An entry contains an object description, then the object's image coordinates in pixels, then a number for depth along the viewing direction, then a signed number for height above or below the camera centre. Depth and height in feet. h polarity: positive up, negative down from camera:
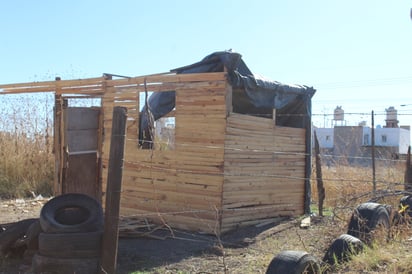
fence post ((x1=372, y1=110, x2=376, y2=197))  35.37 -0.88
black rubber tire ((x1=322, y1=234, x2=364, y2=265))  18.85 -3.99
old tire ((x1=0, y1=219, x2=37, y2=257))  23.09 -4.57
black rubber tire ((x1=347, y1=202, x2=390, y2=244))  21.98 -3.34
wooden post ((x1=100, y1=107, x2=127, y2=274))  17.74 -1.14
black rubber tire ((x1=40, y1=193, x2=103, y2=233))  19.85 -3.18
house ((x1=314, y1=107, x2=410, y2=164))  175.71 +5.83
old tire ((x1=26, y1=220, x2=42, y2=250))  22.24 -4.43
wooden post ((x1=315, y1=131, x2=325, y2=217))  34.76 -2.65
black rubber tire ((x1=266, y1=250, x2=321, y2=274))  16.11 -3.94
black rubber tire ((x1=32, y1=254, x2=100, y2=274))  18.79 -4.86
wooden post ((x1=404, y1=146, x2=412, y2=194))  33.17 -1.52
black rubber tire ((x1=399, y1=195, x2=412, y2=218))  27.53 -3.11
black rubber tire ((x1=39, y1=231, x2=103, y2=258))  19.04 -4.10
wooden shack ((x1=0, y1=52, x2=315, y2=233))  29.14 +0.18
